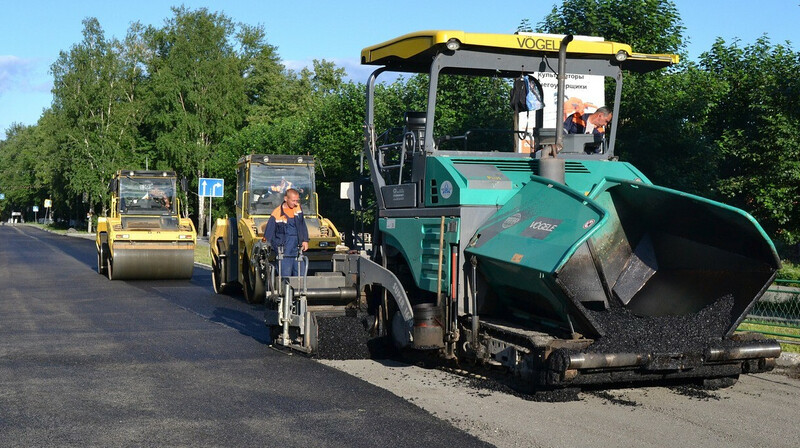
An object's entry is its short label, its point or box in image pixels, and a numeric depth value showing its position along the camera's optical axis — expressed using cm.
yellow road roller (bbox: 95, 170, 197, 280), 2153
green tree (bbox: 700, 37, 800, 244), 1603
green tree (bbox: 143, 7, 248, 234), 5594
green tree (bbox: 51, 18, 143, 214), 6256
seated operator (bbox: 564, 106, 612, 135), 887
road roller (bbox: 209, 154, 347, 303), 1666
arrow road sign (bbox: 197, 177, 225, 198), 2691
